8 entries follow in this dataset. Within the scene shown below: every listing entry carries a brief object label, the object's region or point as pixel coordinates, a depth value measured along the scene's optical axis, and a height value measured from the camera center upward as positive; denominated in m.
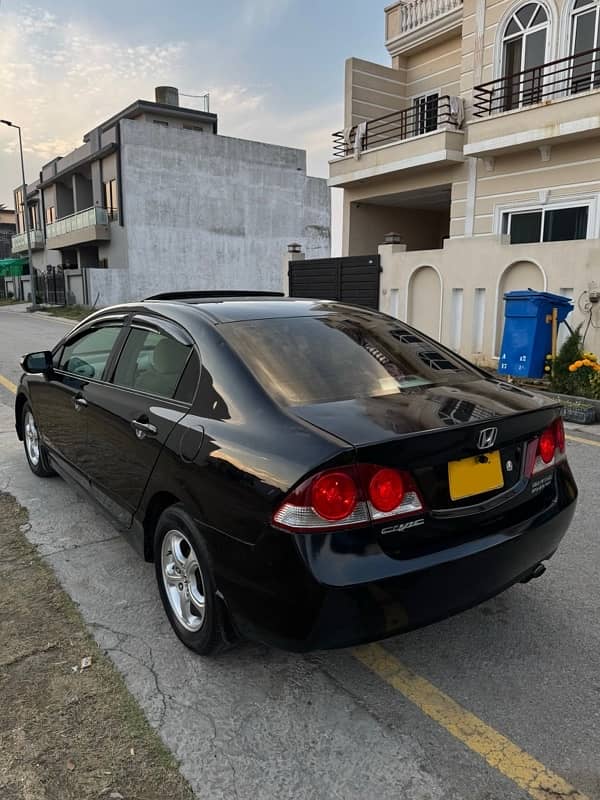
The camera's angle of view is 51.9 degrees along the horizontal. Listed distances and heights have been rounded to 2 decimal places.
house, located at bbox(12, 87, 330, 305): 30.85 +3.91
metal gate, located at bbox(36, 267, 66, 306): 36.00 -0.36
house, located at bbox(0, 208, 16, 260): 62.47 +5.47
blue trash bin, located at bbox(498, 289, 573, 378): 8.45 -0.65
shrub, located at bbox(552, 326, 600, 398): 7.95 -1.15
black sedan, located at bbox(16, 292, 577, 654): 2.13 -0.73
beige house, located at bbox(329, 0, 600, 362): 10.52 +2.81
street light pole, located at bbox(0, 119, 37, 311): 32.97 +0.48
